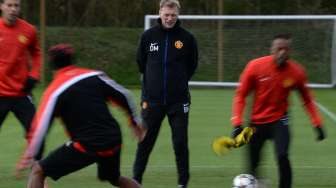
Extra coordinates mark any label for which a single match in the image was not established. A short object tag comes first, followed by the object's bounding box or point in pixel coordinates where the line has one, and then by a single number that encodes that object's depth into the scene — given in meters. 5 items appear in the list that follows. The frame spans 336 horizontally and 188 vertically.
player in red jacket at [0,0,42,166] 17.03
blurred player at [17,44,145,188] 13.04
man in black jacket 17.08
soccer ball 14.93
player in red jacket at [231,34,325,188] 15.75
